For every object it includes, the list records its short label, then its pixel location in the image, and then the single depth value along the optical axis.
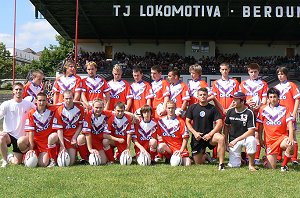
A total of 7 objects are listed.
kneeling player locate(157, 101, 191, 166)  7.92
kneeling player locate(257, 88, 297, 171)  7.34
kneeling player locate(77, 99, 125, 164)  7.89
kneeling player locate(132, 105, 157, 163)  8.04
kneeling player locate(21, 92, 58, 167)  7.58
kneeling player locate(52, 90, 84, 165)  7.68
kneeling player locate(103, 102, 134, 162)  7.96
